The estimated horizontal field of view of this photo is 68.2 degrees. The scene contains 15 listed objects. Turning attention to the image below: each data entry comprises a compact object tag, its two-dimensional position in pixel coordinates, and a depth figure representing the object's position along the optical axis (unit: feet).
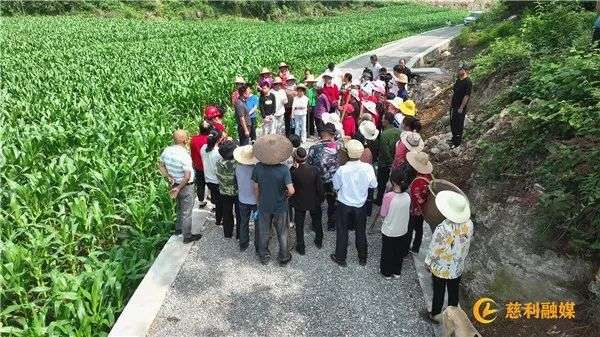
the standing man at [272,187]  18.83
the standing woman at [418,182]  18.71
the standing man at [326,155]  21.11
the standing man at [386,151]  23.52
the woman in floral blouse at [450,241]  14.87
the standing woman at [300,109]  32.04
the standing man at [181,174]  20.02
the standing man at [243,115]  29.32
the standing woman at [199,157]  23.05
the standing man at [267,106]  32.12
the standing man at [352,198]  19.01
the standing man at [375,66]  39.99
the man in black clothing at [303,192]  19.74
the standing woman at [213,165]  21.65
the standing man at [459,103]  26.96
